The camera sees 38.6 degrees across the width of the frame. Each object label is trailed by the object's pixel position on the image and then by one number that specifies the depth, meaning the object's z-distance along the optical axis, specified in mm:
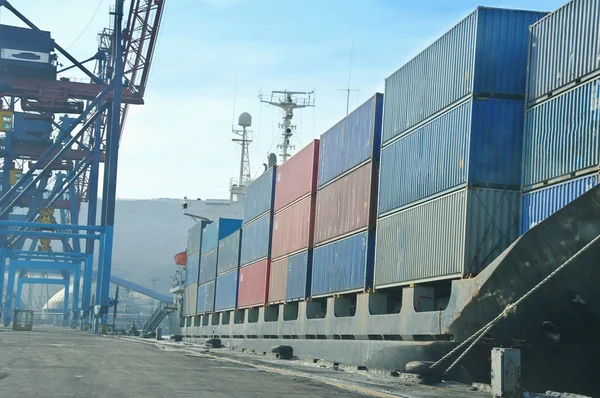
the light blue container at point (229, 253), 44375
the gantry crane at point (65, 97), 57531
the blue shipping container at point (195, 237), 58509
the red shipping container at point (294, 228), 30391
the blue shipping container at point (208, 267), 51562
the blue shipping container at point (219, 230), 50781
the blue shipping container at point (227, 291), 44094
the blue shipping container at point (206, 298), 51500
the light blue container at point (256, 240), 37500
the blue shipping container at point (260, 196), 37812
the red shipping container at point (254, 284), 37094
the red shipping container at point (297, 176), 30797
